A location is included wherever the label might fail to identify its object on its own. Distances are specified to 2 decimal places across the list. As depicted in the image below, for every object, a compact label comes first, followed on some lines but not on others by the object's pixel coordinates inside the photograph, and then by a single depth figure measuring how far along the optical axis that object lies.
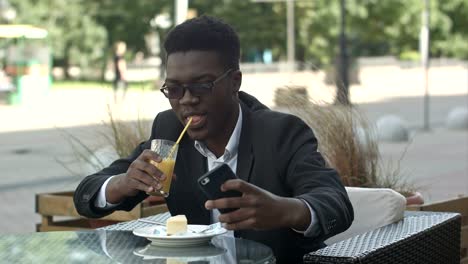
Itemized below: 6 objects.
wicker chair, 3.56
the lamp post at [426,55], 22.38
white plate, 3.37
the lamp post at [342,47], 23.41
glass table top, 3.26
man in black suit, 3.46
